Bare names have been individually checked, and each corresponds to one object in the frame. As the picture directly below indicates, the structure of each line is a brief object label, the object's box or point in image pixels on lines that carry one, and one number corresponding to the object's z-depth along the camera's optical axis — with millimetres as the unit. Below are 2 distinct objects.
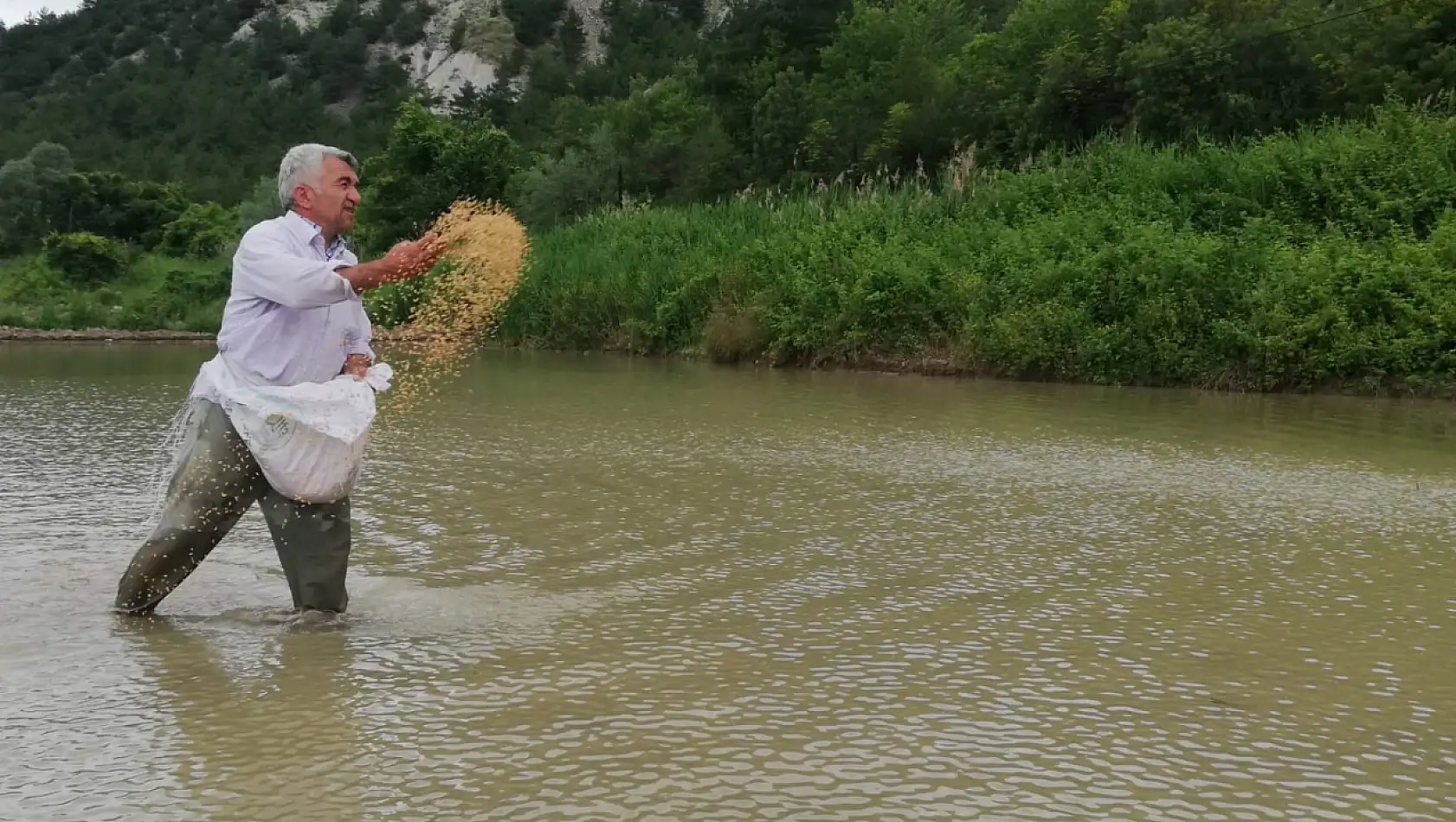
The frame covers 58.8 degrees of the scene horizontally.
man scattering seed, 4480
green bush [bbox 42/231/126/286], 36969
